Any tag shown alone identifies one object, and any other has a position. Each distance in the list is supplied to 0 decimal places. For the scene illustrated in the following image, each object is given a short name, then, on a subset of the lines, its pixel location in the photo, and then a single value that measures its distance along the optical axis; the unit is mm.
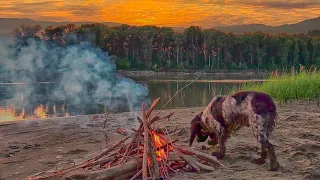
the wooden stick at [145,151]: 5766
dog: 6492
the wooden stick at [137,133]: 6418
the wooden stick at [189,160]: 6355
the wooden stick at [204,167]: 6453
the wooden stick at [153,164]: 5926
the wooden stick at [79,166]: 6020
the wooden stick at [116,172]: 5650
